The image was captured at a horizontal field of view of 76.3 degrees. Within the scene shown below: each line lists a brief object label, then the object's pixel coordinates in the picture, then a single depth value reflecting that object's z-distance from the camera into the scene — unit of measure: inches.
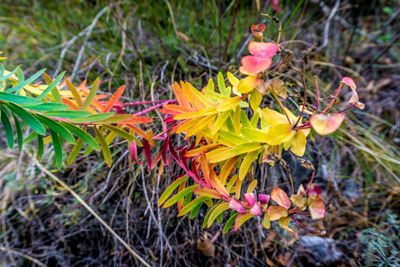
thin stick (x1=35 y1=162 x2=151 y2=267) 35.1
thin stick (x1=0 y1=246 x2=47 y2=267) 37.8
